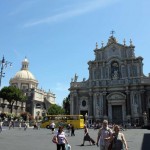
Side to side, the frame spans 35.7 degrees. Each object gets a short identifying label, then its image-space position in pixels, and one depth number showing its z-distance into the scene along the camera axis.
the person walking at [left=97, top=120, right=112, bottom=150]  7.91
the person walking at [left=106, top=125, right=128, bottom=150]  7.20
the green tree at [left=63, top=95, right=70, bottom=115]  74.75
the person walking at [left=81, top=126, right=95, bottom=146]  15.63
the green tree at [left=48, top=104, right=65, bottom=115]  79.28
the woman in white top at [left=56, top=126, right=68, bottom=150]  9.17
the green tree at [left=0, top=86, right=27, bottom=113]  64.06
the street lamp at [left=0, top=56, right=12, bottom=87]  27.20
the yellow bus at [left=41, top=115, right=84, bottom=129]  41.56
